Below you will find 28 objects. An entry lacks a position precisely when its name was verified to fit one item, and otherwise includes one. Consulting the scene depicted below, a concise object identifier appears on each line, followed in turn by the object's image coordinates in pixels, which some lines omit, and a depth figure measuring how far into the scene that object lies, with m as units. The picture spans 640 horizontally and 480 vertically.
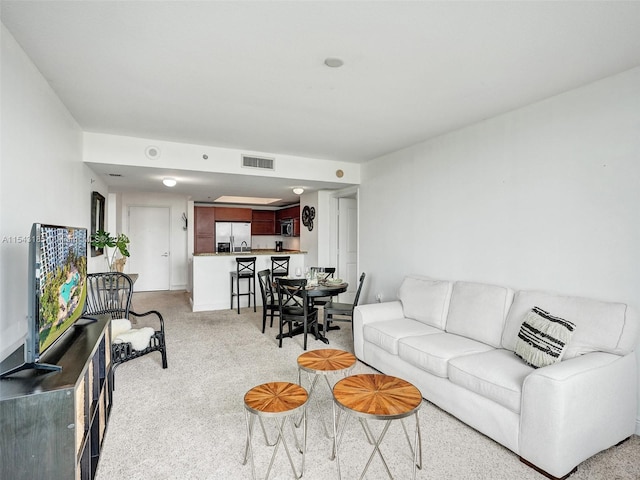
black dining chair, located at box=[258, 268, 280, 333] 4.77
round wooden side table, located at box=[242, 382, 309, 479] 1.84
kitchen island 6.22
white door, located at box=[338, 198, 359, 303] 6.77
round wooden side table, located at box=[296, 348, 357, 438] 2.33
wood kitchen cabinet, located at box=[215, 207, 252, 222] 9.08
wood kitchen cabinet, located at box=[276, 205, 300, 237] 8.70
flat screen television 1.53
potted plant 4.32
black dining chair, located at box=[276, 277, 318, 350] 4.21
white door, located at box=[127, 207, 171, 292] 8.17
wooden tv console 1.40
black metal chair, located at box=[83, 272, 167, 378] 3.53
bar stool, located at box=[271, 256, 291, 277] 6.68
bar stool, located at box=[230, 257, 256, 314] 6.11
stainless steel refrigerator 9.06
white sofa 1.98
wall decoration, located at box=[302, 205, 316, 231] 6.96
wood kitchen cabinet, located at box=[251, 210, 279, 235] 9.99
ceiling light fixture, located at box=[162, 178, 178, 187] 5.25
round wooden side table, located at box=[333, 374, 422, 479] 1.77
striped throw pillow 2.28
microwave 9.06
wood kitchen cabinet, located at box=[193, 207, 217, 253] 8.73
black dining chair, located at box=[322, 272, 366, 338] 4.41
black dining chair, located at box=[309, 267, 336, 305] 4.78
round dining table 4.25
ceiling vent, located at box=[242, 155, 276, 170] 4.79
